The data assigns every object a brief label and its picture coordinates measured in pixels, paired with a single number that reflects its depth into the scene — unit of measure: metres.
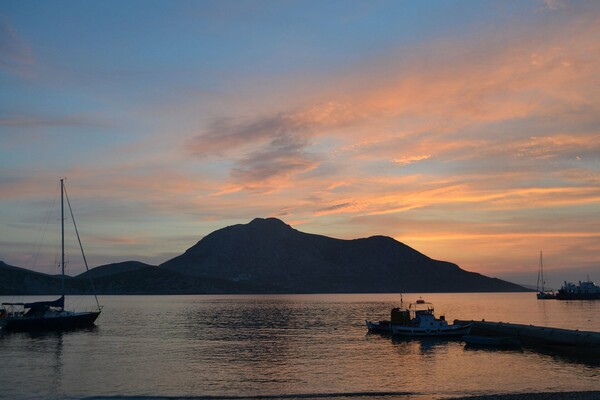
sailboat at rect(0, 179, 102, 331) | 102.50
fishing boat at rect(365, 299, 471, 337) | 92.25
